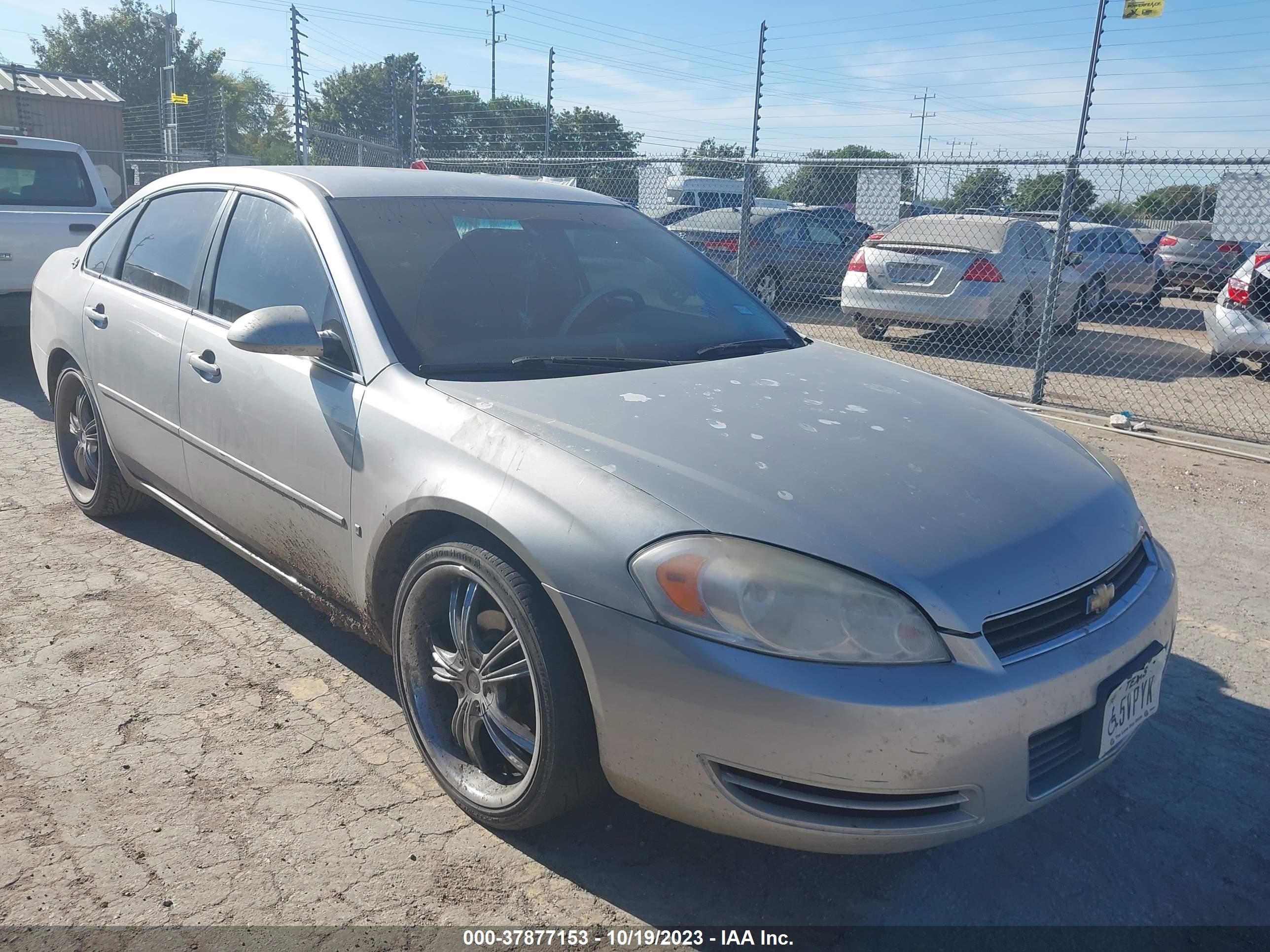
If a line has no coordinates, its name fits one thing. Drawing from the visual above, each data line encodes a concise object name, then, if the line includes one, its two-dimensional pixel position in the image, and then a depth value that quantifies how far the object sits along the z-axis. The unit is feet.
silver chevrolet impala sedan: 6.62
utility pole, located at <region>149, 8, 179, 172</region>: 73.72
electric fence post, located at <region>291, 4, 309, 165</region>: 42.91
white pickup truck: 24.58
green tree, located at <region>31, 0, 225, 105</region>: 256.32
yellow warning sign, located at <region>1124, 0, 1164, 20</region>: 27.40
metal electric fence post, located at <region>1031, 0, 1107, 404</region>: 24.25
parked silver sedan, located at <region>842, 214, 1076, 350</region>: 31.53
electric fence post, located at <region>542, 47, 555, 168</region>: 47.55
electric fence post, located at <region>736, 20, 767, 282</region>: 29.81
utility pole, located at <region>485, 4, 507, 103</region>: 164.35
